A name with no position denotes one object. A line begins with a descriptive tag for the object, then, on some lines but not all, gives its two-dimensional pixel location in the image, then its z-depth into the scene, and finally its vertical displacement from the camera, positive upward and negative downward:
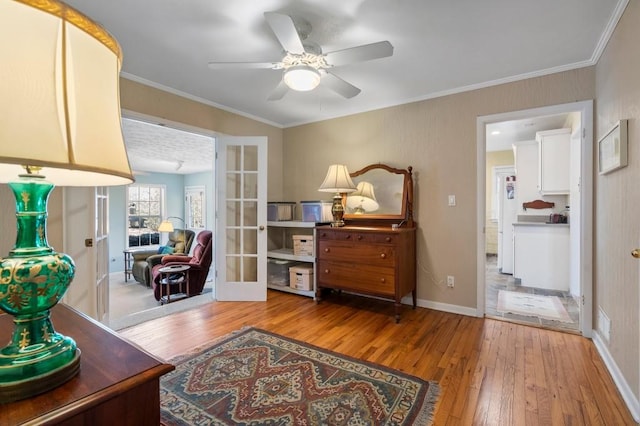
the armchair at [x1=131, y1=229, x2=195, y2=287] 5.34 -0.90
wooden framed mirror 3.33 +0.18
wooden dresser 2.92 -0.54
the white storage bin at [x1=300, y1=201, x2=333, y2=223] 3.77 -0.01
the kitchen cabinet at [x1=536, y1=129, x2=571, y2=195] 4.16 +0.74
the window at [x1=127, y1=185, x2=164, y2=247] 7.35 -0.07
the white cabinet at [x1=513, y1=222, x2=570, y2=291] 4.04 -0.64
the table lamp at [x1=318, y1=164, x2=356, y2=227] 3.36 +0.29
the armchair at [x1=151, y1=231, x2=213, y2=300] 4.68 -0.88
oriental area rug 1.57 -1.11
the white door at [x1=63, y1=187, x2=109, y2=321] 2.41 -0.29
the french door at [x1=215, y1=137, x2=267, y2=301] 3.58 -0.11
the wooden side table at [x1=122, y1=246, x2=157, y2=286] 6.18 -1.13
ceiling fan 1.76 +1.04
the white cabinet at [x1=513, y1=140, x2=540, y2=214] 4.70 +0.66
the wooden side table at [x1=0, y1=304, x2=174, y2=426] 0.51 -0.35
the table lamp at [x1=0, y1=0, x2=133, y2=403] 0.45 +0.12
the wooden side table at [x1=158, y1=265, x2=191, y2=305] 4.49 -1.09
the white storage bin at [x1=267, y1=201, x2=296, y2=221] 4.08 +0.01
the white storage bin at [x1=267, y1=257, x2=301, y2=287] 4.03 -0.86
